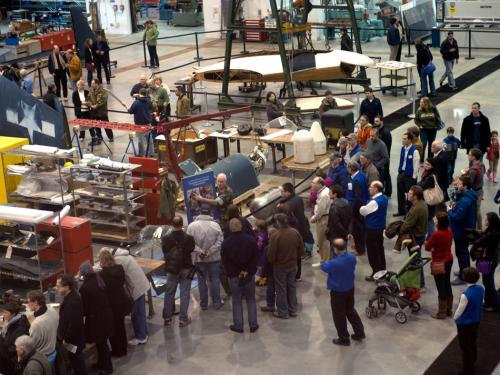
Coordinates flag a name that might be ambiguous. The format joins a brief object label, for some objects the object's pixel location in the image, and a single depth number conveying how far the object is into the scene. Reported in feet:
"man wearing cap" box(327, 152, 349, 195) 43.21
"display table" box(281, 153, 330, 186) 49.51
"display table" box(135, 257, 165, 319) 37.35
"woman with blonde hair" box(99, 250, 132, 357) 32.99
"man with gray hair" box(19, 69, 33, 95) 70.08
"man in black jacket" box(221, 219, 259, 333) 35.06
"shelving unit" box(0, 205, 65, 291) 37.19
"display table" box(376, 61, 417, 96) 71.97
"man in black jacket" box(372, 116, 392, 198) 48.96
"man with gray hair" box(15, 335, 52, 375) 27.92
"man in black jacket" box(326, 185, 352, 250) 38.45
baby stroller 36.19
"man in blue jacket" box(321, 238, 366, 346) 33.01
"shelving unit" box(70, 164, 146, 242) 44.68
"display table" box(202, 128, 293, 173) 53.72
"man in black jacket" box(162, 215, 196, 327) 35.86
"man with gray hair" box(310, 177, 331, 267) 40.50
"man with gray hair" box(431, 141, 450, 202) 44.87
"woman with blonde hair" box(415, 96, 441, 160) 52.61
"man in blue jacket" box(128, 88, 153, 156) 58.65
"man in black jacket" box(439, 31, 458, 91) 74.59
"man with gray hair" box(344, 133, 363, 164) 46.16
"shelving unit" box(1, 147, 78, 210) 44.78
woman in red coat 35.09
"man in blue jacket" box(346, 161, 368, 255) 41.70
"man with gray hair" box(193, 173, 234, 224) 41.70
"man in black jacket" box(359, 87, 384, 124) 55.26
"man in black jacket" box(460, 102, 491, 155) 50.42
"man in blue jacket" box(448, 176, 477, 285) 37.42
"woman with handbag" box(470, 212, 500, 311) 34.99
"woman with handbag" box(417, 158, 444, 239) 40.60
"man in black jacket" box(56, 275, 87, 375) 31.12
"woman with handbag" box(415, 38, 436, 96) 71.10
